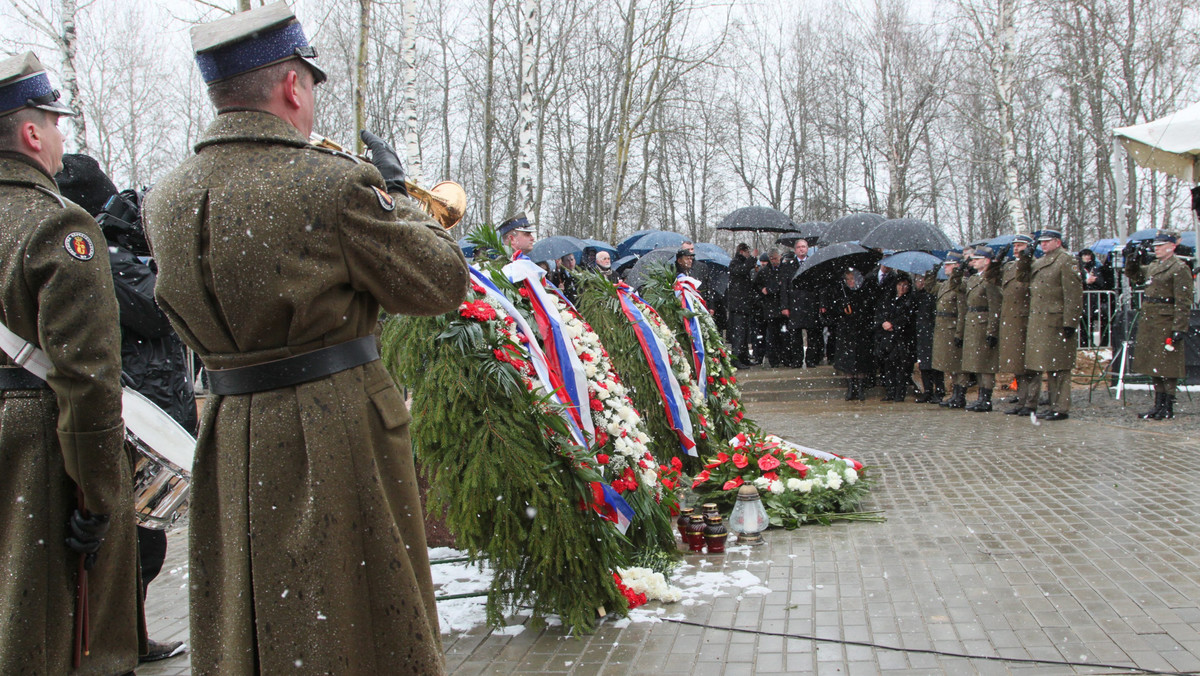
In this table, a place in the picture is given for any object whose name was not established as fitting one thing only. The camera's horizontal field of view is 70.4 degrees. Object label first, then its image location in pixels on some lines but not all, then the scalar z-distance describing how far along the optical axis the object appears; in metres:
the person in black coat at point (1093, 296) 14.55
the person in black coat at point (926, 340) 12.73
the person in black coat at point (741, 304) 15.27
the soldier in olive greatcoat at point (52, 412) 2.74
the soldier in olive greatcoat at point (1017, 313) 10.91
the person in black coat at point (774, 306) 15.03
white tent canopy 11.08
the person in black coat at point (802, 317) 14.41
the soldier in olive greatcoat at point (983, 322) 11.52
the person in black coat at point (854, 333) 13.38
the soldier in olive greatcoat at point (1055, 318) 10.16
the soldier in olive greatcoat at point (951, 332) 12.26
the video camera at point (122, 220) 3.96
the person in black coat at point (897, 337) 13.02
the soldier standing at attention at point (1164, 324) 9.95
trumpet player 2.09
